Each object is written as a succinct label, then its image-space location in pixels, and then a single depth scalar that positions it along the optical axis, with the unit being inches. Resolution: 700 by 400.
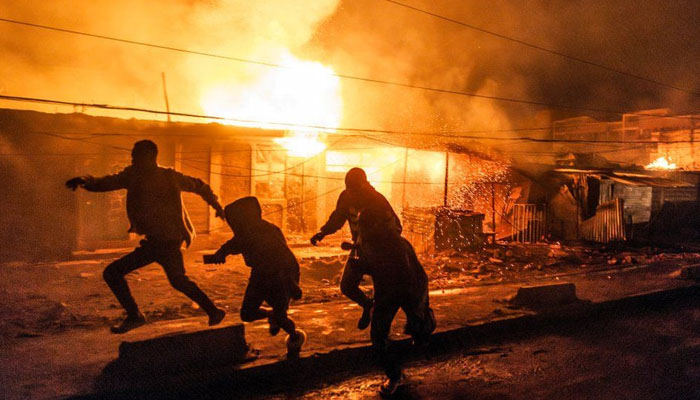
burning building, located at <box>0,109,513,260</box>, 436.1
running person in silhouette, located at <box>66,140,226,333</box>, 165.5
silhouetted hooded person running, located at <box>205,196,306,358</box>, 163.3
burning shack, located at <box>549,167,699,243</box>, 652.7
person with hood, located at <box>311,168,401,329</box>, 163.5
